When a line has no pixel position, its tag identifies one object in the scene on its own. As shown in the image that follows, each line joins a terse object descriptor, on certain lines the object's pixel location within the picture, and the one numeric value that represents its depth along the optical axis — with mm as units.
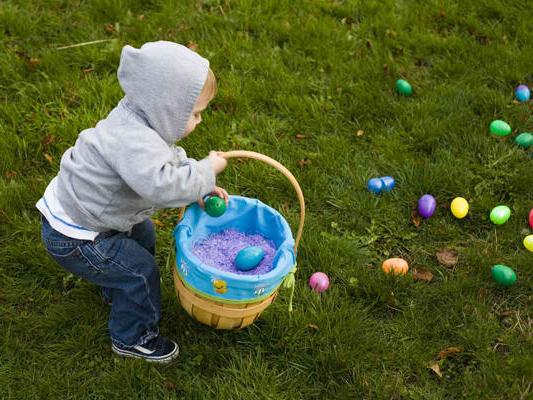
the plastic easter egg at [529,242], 2982
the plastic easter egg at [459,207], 3152
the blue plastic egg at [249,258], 2418
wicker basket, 2318
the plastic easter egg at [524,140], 3492
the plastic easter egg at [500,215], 3109
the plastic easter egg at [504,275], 2795
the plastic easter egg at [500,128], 3564
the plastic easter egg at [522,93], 3791
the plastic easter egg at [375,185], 3264
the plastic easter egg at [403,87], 3815
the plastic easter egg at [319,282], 2781
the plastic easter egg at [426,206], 3150
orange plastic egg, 2860
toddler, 2025
